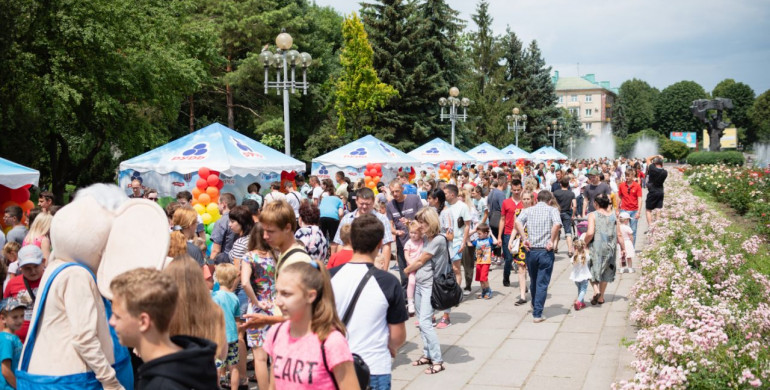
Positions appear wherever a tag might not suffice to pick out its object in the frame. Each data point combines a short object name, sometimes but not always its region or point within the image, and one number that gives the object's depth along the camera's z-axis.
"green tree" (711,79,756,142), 107.62
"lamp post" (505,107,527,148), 46.33
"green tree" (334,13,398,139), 32.62
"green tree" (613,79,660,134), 117.50
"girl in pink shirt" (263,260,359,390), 3.01
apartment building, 137.50
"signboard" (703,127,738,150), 103.89
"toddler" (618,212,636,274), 12.07
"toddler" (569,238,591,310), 9.55
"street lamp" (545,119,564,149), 67.44
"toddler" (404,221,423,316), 7.55
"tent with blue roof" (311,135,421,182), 20.27
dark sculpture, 47.28
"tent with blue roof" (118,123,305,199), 13.52
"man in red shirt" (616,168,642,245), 14.03
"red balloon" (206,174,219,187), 13.09
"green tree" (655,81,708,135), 113.19
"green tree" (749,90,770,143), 102.31
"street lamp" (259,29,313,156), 14.99
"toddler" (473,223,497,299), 10.51
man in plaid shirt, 8.69
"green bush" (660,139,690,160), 95.75
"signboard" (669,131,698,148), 110.00
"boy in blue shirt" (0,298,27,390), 4.39
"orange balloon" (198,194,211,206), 12.95
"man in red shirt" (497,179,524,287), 11.25
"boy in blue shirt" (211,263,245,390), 5.60
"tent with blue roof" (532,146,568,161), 44.00
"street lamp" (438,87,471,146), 28.00
